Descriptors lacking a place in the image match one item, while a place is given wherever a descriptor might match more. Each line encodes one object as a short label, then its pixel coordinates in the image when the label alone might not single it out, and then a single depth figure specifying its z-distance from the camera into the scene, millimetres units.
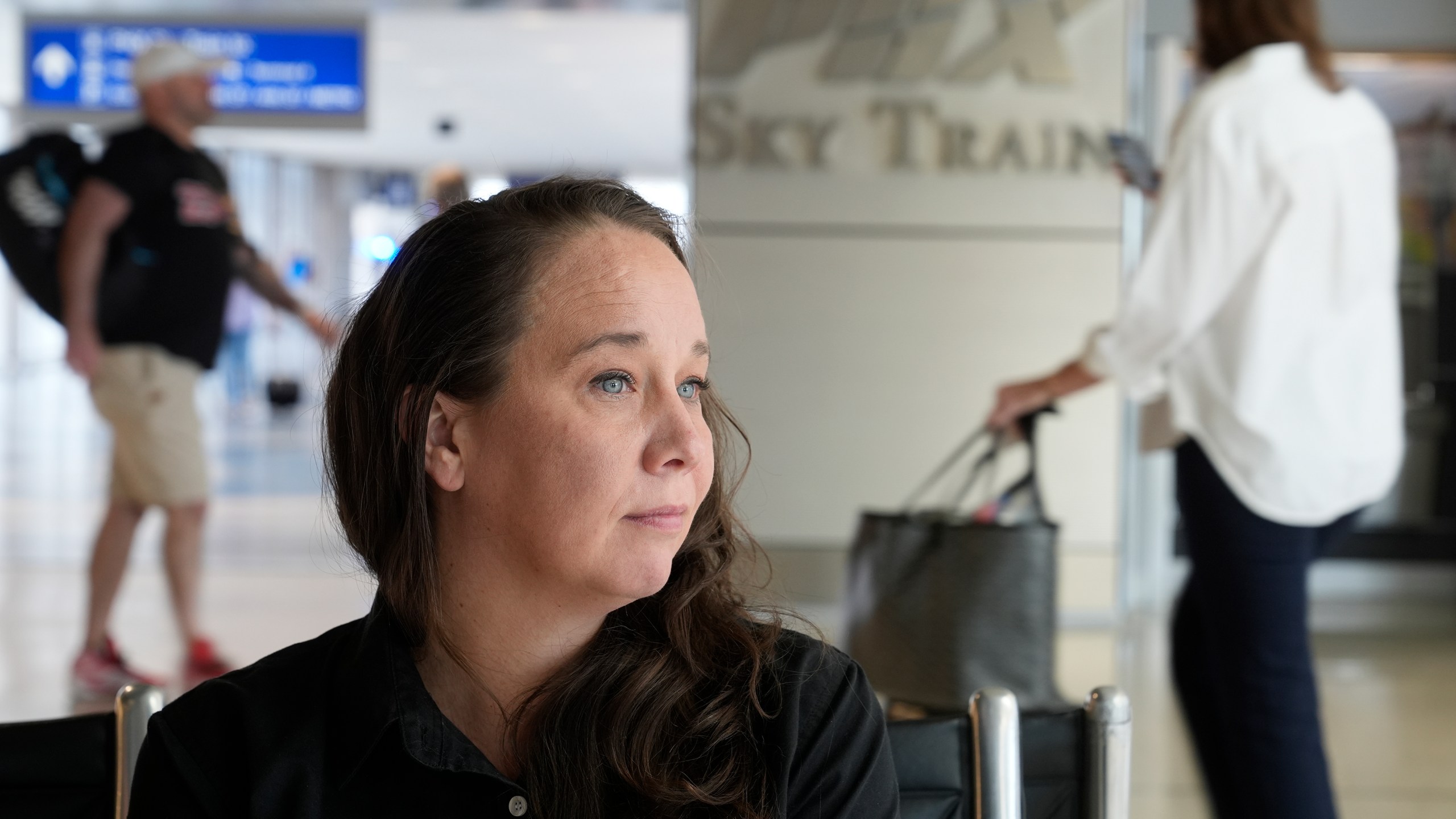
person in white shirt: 2180
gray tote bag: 2727
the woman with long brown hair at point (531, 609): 1087
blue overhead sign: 11406
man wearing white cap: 3988
